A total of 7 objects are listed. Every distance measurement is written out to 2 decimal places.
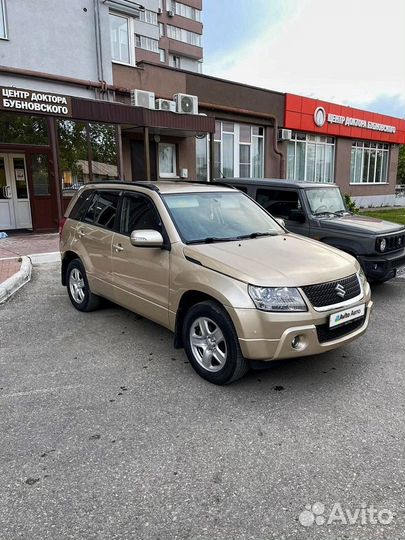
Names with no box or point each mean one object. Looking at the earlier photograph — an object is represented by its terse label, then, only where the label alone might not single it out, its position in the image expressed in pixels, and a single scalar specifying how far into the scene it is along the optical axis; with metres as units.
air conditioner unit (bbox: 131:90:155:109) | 13.03
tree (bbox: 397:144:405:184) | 53.12
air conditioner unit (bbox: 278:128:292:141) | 19.69
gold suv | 3.58
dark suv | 6.46
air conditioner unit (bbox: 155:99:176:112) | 13.60
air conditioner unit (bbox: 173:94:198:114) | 14.06
